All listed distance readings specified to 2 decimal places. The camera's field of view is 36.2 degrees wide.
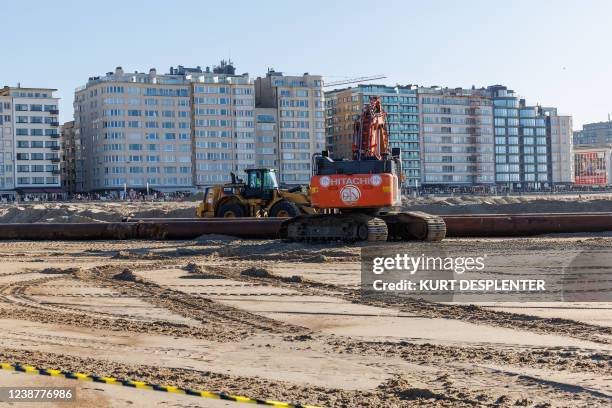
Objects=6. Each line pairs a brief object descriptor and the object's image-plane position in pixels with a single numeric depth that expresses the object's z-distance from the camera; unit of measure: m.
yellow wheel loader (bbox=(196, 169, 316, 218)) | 35.06
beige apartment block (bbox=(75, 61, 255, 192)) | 133.12
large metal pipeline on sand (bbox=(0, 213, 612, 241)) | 31.38
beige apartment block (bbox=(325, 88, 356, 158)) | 156.12
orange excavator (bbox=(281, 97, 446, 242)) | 27.39
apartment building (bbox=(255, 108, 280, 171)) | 143.25
